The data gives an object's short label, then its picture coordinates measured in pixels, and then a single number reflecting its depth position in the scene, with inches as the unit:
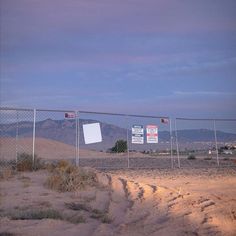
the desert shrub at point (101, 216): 362.6
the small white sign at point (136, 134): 849.5
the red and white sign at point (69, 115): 769.6
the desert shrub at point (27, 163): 721.0
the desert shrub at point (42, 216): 355.1
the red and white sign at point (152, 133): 875.4
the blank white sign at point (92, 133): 781.9
